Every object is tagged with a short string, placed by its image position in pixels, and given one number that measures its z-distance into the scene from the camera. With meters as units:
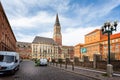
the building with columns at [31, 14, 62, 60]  71.27
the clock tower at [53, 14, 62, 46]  78.61
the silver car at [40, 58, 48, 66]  19.24
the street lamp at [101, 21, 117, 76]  8.16
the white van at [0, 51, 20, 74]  7.91
